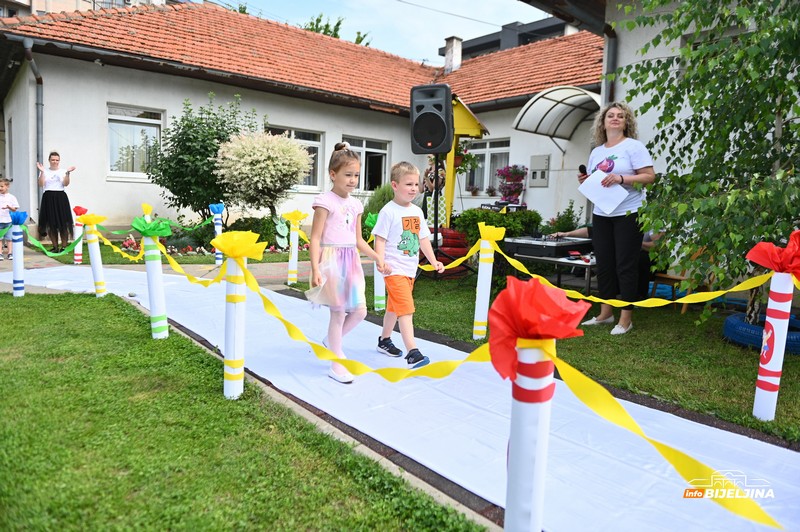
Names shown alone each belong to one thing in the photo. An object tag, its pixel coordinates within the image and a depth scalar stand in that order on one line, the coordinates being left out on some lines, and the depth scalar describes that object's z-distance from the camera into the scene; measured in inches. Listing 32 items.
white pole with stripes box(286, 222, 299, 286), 285.1
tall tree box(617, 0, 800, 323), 138.8
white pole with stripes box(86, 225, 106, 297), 219.9
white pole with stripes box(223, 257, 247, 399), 120.1
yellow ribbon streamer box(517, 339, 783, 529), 54.5
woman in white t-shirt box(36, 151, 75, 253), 377.2
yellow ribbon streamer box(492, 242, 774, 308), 117.3
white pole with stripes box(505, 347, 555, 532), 57.4
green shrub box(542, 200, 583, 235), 435.3
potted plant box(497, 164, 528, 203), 543.8
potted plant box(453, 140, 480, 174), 431.3
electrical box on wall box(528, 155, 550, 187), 522.0
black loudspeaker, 278.5
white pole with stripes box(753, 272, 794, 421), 117.1
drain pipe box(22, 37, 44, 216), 414.1
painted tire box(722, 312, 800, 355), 171.9
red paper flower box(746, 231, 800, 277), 115.0
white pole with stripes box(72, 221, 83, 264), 331.9
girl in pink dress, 138.6
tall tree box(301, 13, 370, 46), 1243.8
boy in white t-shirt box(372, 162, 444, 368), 153.1
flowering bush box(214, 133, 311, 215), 420.5
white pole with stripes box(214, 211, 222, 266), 346.6
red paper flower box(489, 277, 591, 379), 55.6
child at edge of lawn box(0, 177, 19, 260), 351.9
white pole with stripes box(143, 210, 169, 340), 161.3
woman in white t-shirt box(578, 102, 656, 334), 190.1
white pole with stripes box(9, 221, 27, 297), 220.5
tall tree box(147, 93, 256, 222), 427.8
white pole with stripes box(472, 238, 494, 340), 185.3
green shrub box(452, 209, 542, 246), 290.0
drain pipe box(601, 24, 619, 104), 325.4
